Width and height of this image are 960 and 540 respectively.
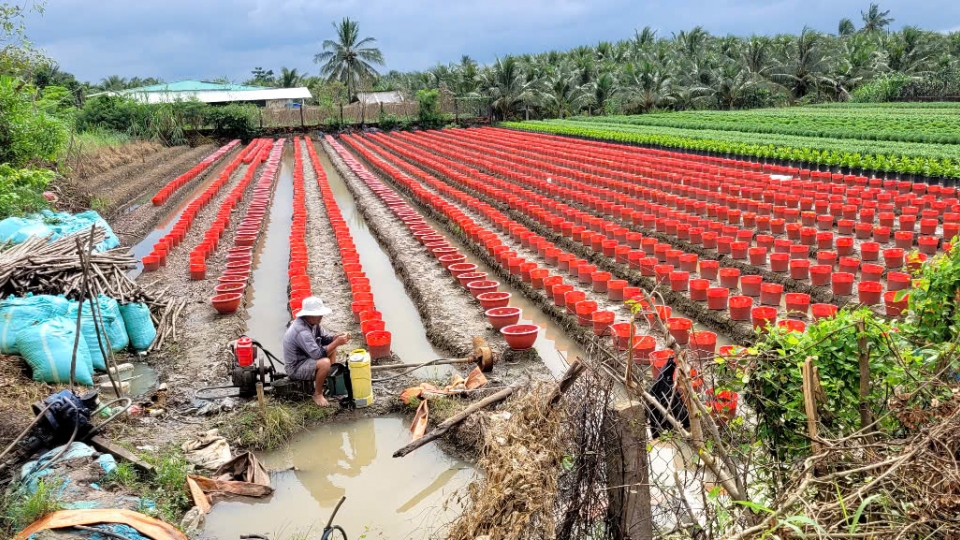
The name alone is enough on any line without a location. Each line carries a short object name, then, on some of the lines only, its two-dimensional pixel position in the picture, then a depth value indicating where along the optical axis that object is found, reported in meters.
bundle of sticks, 7.84
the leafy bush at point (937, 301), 3.71
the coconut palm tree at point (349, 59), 58.69
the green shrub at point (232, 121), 37.94
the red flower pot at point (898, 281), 8.48
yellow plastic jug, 6.76
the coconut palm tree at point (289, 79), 60.44
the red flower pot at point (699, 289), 9.16
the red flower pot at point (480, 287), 9.93
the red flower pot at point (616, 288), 9.60
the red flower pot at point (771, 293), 8.77
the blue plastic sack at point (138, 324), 8.36
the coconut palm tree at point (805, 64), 41.16
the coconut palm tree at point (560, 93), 41.97
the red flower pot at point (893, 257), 9.58
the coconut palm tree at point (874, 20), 80.84
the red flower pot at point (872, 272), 9.17
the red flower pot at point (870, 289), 8.16
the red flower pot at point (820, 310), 7.78
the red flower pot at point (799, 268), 9.63
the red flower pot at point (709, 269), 10.03
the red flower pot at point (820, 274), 9.32
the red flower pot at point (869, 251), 10.14
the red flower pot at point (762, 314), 7.83
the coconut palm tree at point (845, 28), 73.56
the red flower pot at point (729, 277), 9.48
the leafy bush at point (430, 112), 41.94
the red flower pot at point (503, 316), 8.56
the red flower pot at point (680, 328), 7.50
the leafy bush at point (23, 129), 14.15
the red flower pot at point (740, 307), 8.41
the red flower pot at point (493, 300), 9.16
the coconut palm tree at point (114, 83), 62.50
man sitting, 6.61
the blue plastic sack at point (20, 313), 6.93
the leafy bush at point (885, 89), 40.44
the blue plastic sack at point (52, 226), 10.50
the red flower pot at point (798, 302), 8.02
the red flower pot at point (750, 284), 9.16
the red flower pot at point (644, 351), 6.96
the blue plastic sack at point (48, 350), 6.86
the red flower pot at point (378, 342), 8.04
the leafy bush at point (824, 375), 3.35
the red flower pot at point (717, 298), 8.79
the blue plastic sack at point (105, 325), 7.56
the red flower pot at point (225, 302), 9.77
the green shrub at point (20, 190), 11.80
